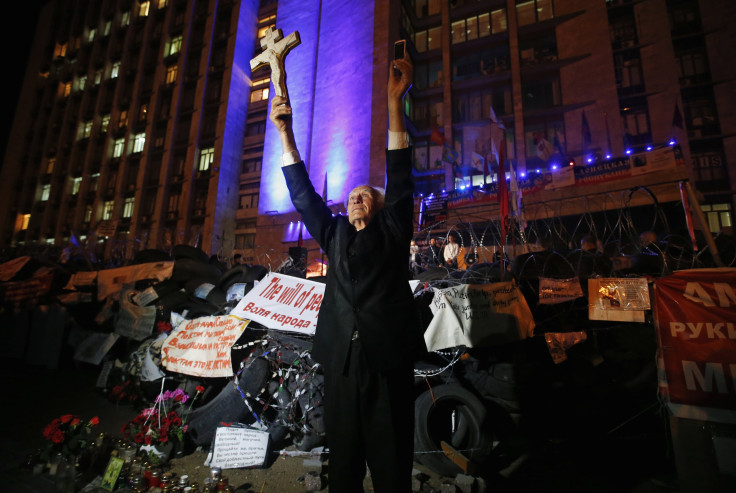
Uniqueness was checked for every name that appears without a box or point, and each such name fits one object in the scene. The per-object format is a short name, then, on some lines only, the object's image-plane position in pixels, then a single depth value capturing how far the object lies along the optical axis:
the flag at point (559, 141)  22.19
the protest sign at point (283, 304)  4.89
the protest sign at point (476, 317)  4.61
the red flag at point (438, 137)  20.61
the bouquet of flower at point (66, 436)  4.02
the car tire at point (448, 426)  4.38
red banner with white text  3.55
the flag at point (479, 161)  21.65
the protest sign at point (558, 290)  5.21
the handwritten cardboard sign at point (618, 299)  4.45
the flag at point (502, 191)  6.34
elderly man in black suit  1.91
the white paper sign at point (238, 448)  4.29
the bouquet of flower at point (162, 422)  4.43
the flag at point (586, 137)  20.89
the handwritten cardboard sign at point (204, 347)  4.89
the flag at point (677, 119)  18.48
